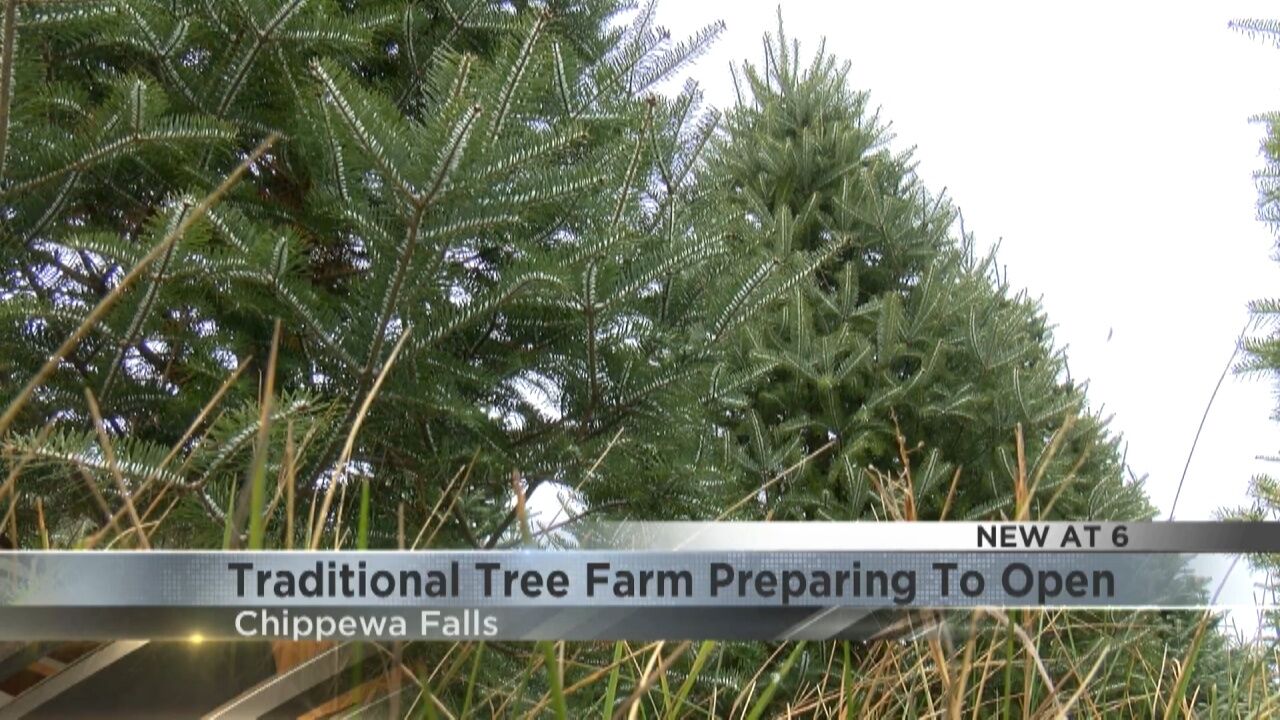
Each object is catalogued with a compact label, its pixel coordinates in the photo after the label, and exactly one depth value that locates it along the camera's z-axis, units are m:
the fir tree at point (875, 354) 4.57
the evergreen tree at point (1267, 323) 6.68
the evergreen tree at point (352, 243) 2.48
